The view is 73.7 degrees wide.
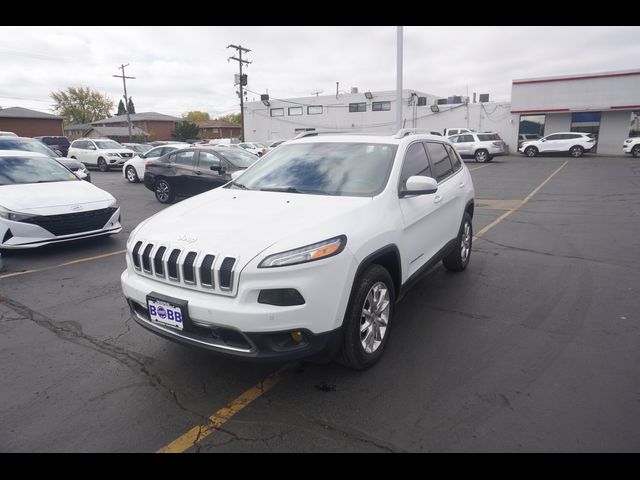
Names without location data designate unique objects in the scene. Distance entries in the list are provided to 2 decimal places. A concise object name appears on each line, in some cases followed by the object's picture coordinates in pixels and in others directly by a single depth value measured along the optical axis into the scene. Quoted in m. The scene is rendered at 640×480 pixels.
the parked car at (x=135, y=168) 17.61
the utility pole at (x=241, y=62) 35.84
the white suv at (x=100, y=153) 24.56
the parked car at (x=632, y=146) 26.75
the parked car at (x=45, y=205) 6.18
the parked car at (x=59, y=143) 31.70
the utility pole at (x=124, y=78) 50.02
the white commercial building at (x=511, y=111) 28.80
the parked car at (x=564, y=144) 27.91
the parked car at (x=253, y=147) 26.47
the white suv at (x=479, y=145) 25.97
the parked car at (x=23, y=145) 10.77
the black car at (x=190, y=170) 10.88
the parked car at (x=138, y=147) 27.88
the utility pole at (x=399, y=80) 14.12
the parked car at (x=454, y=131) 29.34
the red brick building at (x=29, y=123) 49.72
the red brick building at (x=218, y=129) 76.19
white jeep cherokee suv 2.69
